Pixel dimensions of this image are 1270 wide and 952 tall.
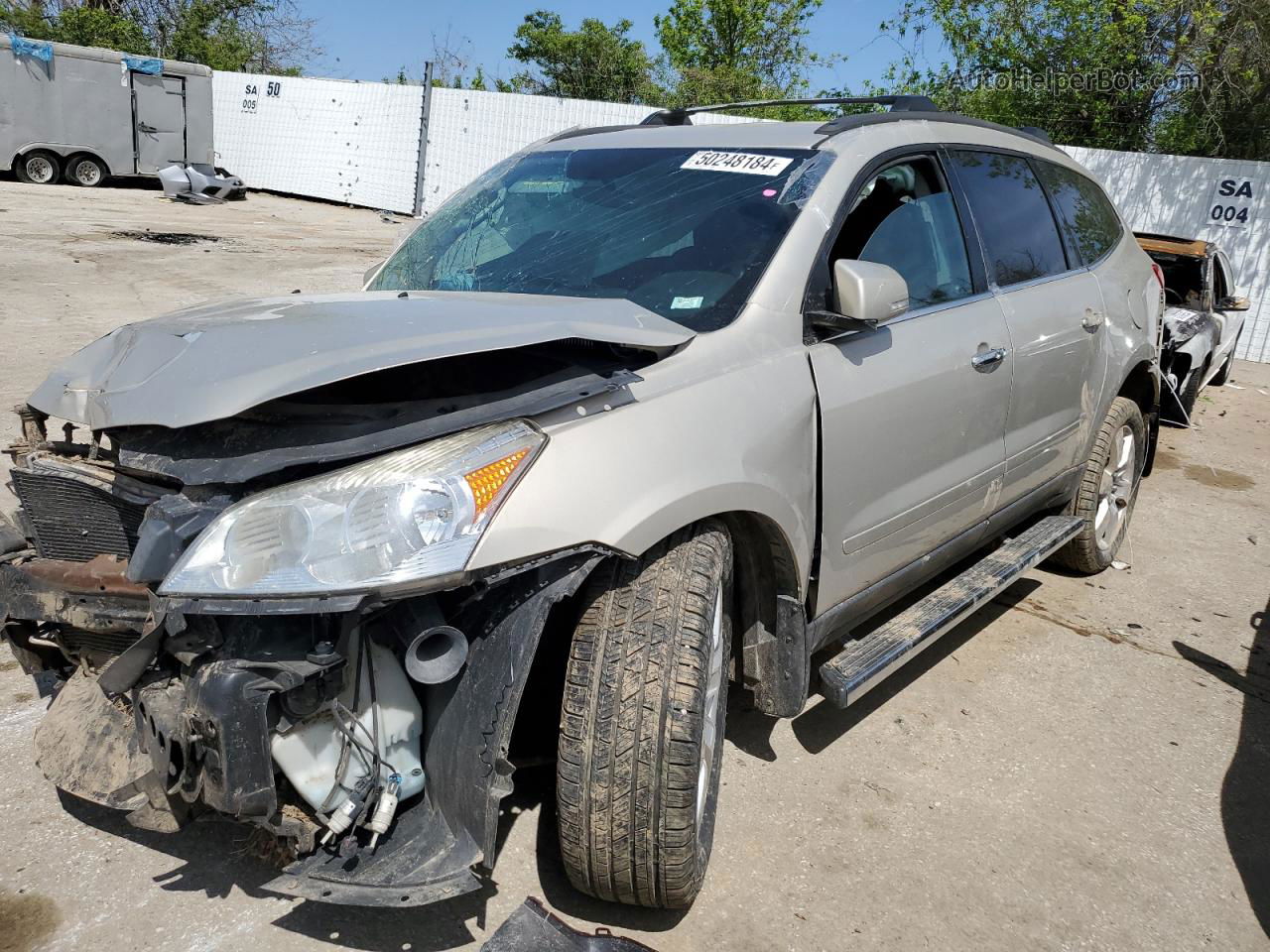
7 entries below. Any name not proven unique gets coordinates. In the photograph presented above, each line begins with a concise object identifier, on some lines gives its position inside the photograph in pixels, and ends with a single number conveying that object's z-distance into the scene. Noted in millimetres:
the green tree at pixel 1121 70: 16062
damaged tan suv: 1896
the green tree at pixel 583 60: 29047
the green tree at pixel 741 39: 29547
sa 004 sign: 12953
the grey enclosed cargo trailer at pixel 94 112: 19156
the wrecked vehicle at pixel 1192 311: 8180
